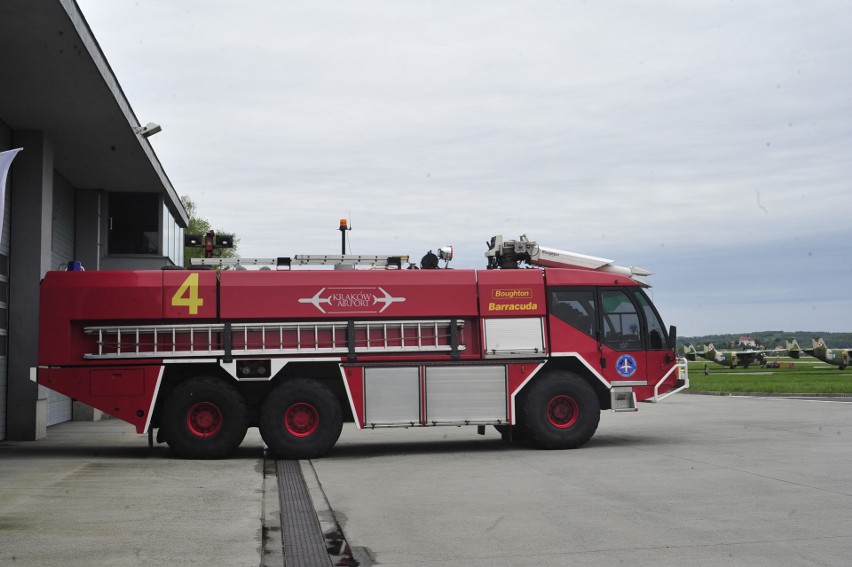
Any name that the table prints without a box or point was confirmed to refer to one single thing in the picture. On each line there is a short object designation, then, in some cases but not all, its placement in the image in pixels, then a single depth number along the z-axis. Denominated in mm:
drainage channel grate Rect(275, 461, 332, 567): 7215
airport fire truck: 14180
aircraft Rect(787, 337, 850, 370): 62938
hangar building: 13633
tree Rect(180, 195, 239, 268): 73438
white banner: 7914
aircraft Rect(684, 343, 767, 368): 78062
